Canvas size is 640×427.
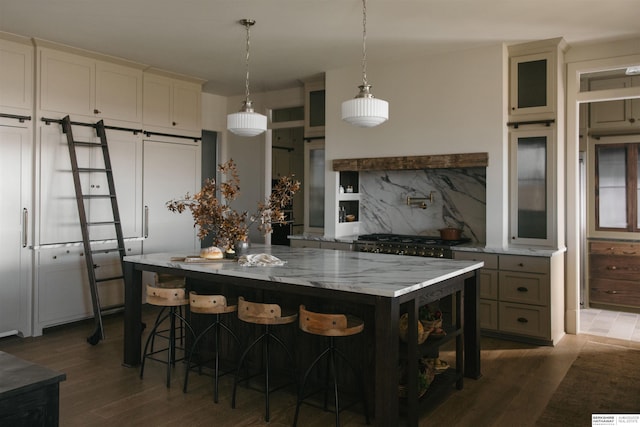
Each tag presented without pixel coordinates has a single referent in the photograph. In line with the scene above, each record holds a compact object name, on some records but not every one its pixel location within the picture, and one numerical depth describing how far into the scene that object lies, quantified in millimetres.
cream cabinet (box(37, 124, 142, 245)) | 5047
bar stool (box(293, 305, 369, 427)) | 2875
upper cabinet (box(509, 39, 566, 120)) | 4836
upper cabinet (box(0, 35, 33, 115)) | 4730
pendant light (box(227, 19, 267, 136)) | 4145
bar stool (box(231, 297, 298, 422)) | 3156
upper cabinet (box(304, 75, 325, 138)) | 6363
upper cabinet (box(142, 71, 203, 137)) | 6047
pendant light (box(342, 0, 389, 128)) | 3461
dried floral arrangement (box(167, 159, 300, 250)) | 3906
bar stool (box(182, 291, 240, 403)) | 3426
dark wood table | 1698
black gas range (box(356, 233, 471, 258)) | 5082
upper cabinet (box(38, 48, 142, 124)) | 5055
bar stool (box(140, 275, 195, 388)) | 3607
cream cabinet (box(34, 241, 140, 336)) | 5020
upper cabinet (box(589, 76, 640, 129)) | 5641
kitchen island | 2725
